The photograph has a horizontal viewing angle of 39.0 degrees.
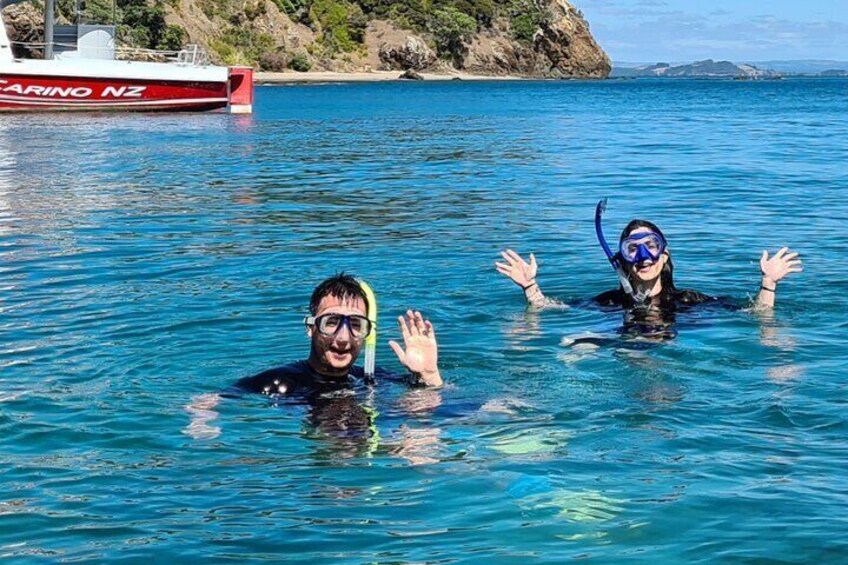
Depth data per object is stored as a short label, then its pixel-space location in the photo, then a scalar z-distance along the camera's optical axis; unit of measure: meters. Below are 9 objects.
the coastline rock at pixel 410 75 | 109.19
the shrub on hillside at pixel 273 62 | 98.31
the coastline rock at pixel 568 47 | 139.62
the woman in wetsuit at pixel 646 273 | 7.95
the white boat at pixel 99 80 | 33.12
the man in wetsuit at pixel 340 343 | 5.91
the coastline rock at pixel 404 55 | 118.75
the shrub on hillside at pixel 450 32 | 125.31
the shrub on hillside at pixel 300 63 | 102.56
